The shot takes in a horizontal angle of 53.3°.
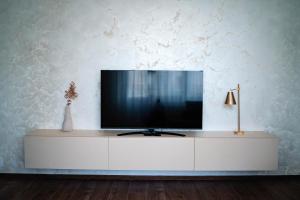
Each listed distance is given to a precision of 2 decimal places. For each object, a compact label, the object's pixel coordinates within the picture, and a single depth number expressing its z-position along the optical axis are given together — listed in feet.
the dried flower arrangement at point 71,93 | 12.43
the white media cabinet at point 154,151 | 11.46
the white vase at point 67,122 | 12.16
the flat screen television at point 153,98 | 11.96
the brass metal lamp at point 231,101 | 11.89
